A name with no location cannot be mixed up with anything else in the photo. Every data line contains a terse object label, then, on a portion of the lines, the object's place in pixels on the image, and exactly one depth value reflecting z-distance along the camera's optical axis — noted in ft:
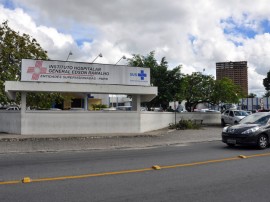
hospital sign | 61.67
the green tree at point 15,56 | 82.23
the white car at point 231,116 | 98.47
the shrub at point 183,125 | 85.48
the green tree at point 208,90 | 103.60
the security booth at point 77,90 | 61.52
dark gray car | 44.04
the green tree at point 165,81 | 97.50
